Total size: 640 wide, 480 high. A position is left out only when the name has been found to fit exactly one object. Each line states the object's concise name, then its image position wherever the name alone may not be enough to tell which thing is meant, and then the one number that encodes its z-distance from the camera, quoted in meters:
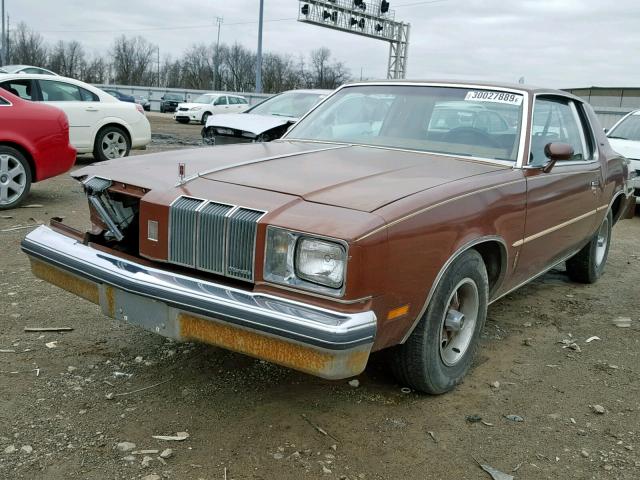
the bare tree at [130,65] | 78.56
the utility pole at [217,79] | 69.32
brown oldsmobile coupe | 2.51
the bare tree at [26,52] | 70.69
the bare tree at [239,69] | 77.00
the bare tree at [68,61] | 72.88
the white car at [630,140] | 8.98
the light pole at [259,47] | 35.62
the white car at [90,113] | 9.51
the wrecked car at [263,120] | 9.98
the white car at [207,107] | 28.33
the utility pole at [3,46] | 47.56
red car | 6.75
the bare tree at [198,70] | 78.06
